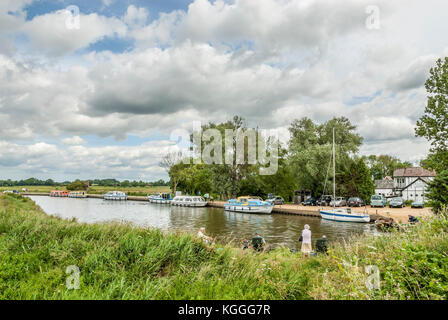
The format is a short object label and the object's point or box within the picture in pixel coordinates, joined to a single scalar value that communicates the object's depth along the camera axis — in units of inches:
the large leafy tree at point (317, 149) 1759.6
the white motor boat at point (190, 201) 2177.7
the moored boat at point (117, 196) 3267.7
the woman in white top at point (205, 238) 290.3
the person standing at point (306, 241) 523.8
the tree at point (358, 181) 1903.3
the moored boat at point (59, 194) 4266.0
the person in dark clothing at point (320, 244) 486.6
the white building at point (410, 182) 2643.0
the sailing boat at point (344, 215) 1153.4
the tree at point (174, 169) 2957.7
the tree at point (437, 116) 1003.9
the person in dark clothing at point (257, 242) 512.8
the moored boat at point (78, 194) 3947.1
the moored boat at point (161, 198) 2720.2
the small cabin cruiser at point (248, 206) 1610.5
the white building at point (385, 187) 2896.2
